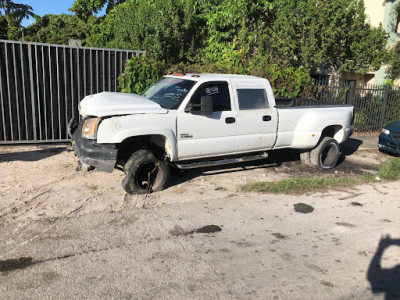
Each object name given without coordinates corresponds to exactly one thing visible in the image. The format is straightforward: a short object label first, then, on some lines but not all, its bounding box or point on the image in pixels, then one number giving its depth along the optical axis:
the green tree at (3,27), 22.73
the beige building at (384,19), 17.92
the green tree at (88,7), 21.81
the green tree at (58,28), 22.00
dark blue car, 9.85
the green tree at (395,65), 17.16
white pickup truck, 5.53
